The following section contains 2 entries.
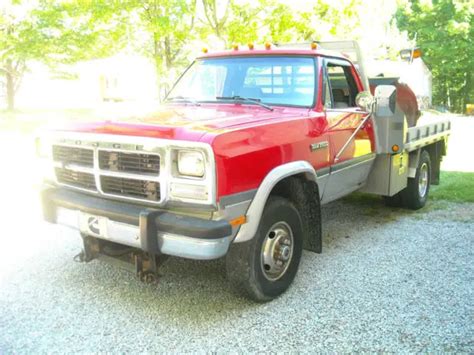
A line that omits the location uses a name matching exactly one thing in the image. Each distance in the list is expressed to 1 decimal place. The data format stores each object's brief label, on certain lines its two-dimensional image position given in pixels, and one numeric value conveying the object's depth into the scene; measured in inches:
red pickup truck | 126.6
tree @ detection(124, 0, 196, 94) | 467.8
